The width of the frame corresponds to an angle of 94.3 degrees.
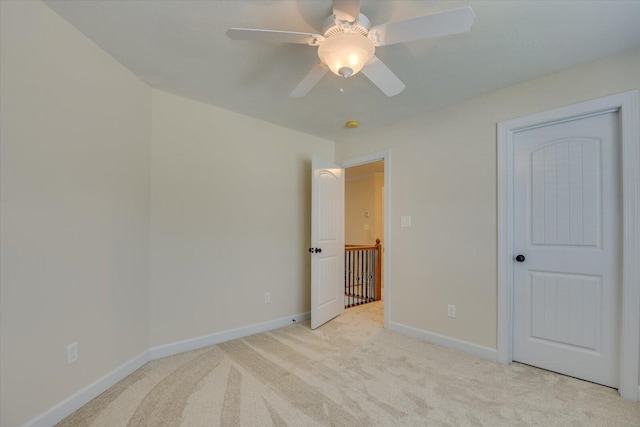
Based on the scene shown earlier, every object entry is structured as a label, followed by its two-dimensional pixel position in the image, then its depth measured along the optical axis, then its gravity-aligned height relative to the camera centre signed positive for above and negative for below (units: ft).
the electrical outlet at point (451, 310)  9.41 -2.99
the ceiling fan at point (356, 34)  4.20 +2.80
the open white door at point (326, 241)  11.27 -1.03
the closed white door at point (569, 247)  7.02 -0.76
